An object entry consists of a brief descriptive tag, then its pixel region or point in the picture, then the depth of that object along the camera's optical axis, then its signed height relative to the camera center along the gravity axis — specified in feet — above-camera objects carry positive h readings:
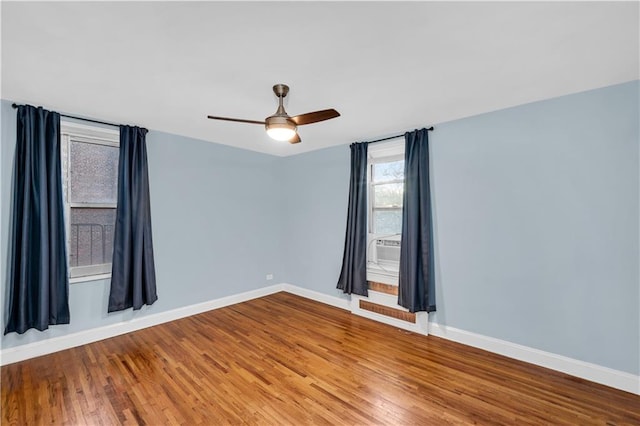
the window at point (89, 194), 10.87 +0.80
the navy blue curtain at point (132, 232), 11.50 -0.79
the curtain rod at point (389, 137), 12.93 +3.68
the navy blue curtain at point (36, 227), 9.37 -0.47
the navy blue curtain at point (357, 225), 13.98 -0.51
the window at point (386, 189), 13.37 +1.32
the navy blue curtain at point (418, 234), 11.68 -0.79
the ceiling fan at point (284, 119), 8.26 +2.91
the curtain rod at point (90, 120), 10.55 +3.72
